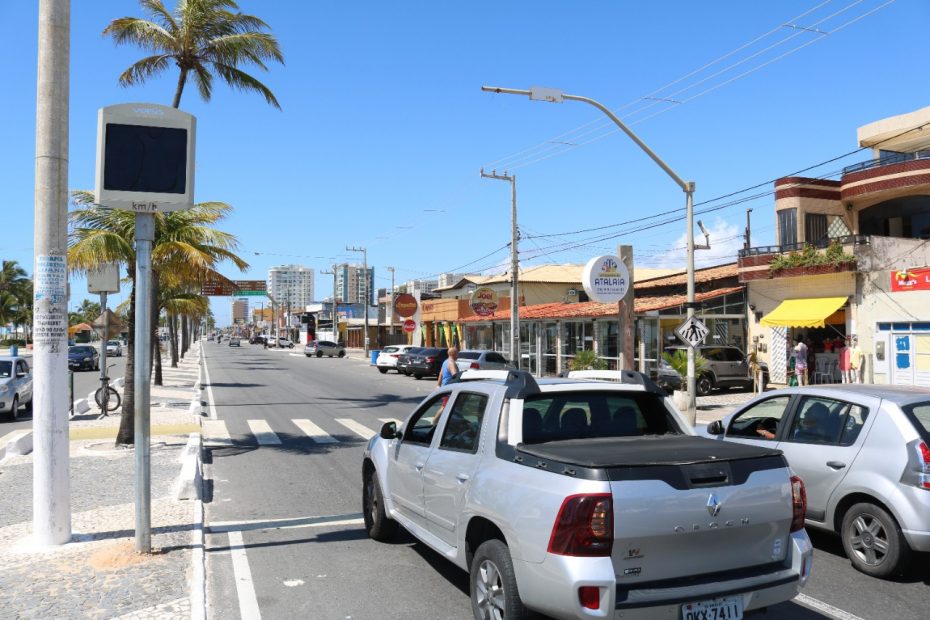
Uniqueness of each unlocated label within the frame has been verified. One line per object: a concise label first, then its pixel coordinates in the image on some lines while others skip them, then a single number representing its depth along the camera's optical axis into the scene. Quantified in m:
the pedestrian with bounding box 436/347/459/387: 15.97
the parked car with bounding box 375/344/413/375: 38.28
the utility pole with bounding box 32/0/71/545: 6.03
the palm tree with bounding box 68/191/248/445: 11.39
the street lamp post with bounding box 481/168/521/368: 29.70
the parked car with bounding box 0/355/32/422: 15.97
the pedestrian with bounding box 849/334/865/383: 20.86
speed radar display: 6.07
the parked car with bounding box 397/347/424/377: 35.47
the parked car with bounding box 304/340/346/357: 63.25
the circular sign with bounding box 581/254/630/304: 17.00
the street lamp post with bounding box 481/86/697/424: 14.97
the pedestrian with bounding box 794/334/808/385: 22.22
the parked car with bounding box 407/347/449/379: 34.25
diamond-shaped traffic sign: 16.59
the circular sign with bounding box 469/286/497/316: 37.91
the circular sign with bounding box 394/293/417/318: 53.12
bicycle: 15.60
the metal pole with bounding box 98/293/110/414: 13.41
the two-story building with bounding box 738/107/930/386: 21.14
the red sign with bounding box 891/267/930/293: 20.23
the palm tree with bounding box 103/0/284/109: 12.36
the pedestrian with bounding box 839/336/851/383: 21.66
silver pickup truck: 3.54
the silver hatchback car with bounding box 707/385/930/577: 5.32
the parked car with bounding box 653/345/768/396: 23.98
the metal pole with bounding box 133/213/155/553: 5.94
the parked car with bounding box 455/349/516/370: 28.83
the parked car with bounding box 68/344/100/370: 37.91
